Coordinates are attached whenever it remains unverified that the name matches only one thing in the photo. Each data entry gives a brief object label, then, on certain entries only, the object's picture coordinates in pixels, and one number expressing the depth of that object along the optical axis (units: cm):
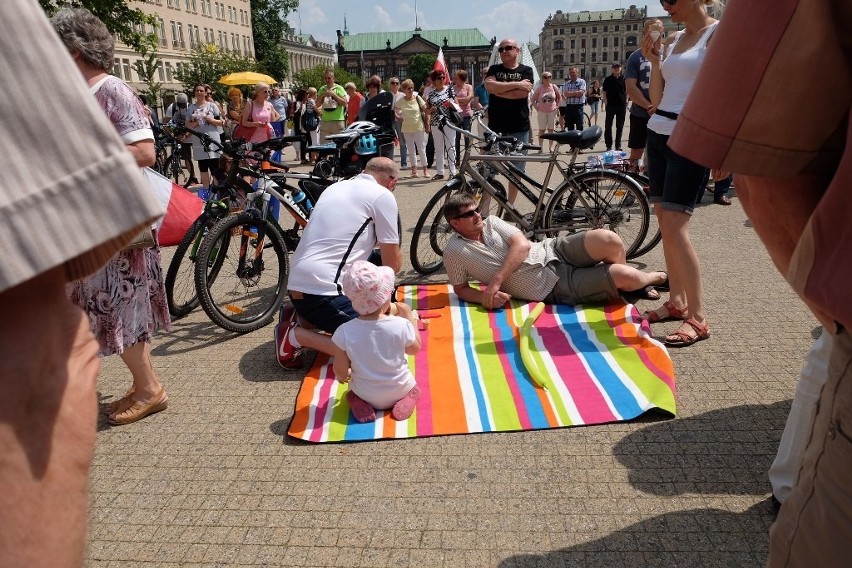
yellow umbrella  1733
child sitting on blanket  337
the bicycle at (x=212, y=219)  470
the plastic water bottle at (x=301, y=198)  543
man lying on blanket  491
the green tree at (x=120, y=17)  1535
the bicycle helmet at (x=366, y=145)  601
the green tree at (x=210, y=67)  4969
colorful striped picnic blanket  335
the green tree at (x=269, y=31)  8769
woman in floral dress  310
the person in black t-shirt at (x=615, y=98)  1419
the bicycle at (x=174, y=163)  1165
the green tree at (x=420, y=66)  13300
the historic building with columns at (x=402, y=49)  14050
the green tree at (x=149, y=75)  2593
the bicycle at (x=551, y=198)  593
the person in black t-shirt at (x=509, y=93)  796
